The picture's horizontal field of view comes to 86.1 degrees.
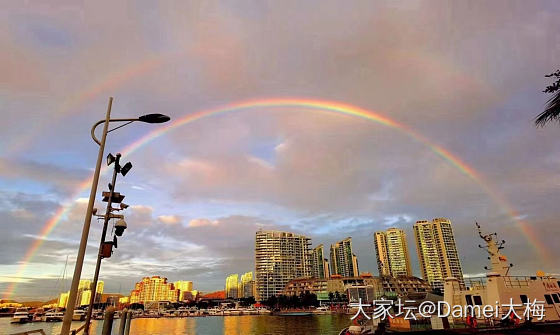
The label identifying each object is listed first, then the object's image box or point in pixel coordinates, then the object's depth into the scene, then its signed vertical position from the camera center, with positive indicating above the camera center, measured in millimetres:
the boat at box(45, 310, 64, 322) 135925 -10643
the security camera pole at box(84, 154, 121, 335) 8992 +1515
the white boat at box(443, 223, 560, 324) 21797 -1083
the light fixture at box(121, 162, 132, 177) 9742 +3690
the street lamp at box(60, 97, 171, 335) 6423 +1661
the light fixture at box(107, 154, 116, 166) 9516 +3891
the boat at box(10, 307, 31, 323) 133262 -10149
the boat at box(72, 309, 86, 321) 128700 -10295
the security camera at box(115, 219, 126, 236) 9039 +1733
